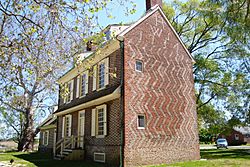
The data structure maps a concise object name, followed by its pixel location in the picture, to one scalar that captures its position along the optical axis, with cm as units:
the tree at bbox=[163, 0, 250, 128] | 2127
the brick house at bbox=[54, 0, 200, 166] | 1152
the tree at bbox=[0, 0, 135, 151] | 603
